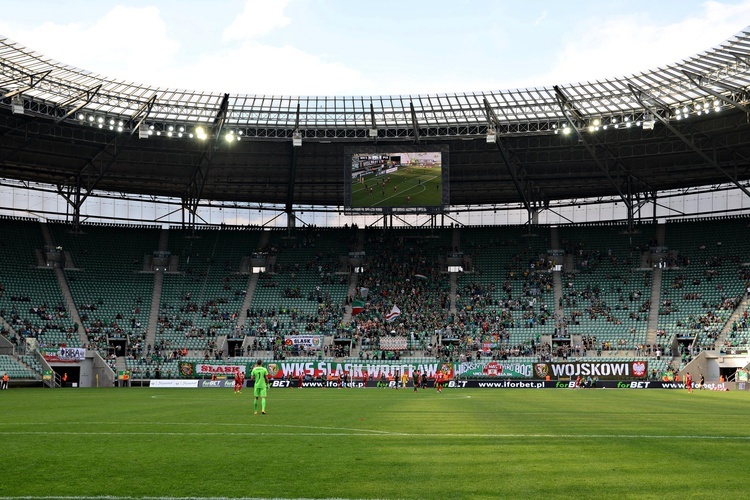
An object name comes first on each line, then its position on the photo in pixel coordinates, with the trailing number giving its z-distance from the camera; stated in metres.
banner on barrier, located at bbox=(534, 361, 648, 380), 61.72
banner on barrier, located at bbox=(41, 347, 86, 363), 62.79
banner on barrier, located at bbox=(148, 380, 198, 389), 63.12
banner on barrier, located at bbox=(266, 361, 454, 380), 64.50
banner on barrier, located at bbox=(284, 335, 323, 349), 69.19
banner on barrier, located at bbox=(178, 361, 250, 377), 65.25
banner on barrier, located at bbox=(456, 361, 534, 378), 63.50
